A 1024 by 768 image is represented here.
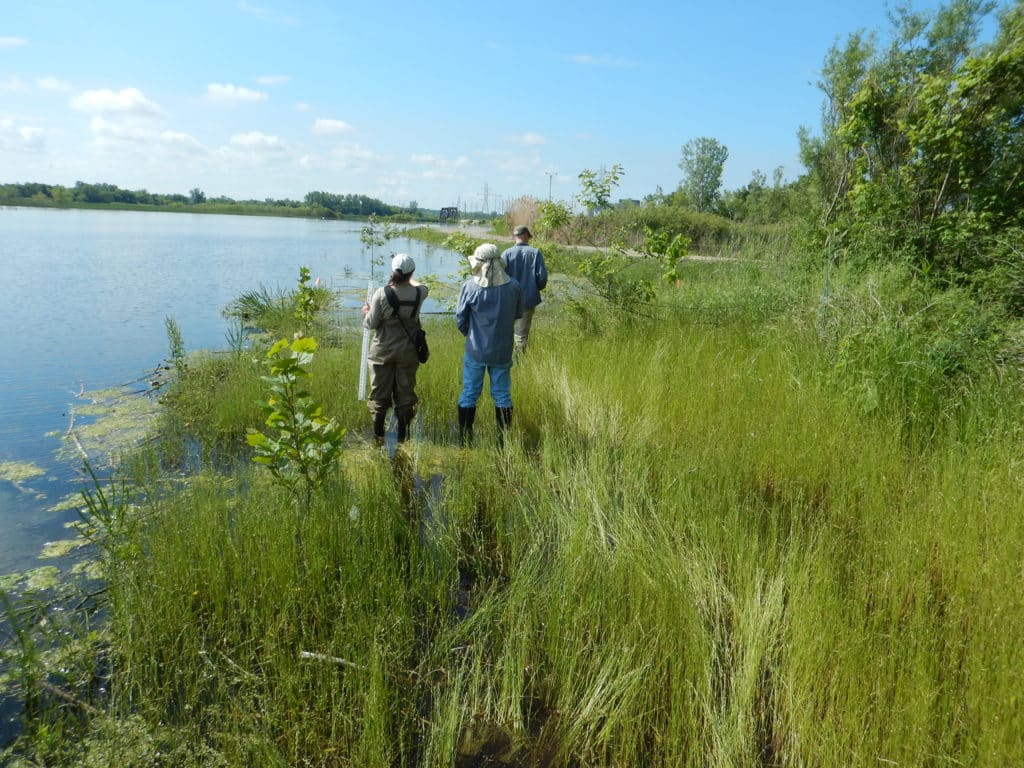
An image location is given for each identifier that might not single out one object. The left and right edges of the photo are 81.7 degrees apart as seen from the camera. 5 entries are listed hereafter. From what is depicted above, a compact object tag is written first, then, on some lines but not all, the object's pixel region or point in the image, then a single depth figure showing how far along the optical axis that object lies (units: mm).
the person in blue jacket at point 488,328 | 5023
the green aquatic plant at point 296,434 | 3391
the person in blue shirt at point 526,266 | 7469
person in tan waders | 5016
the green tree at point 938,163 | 6195
